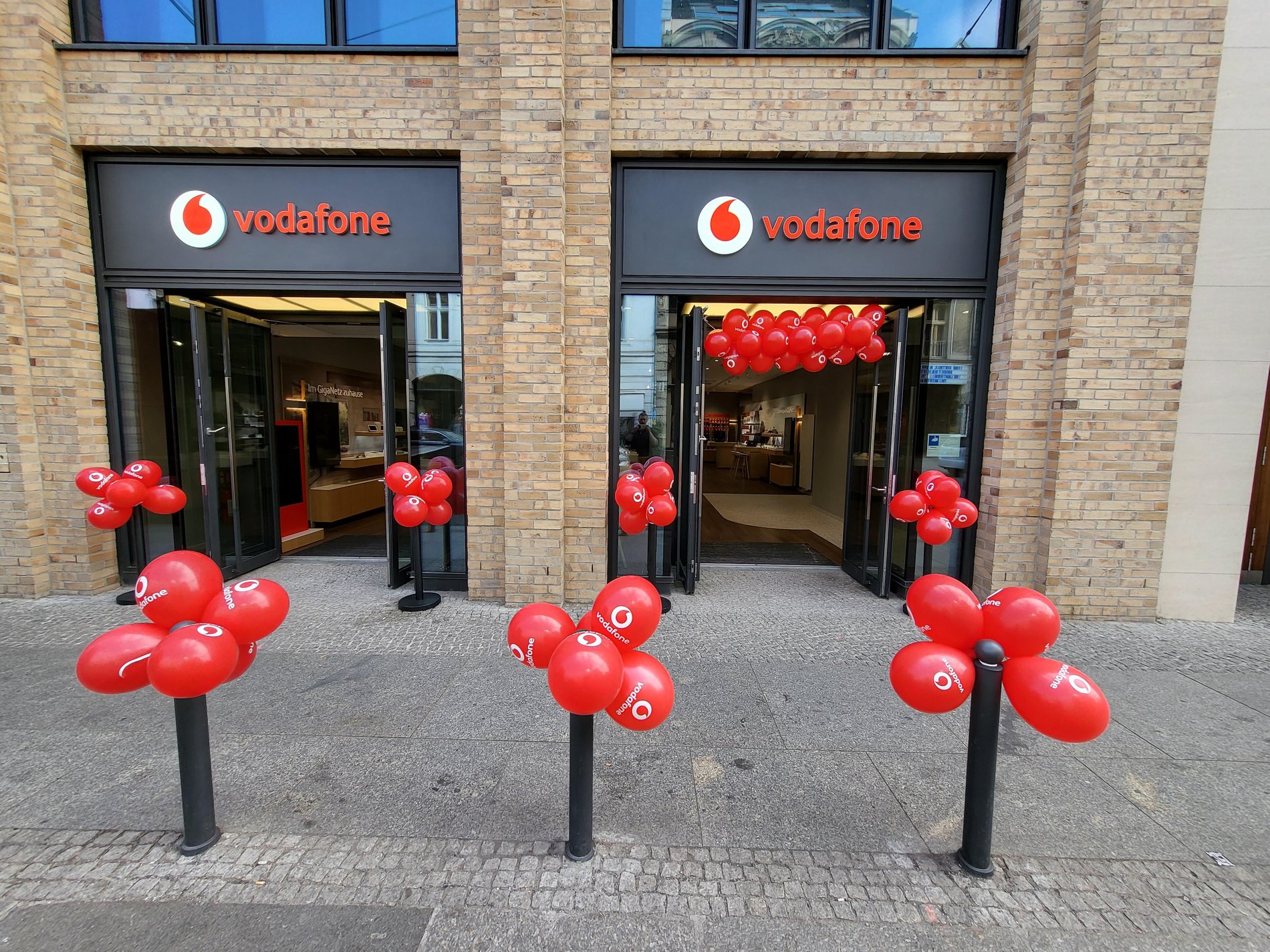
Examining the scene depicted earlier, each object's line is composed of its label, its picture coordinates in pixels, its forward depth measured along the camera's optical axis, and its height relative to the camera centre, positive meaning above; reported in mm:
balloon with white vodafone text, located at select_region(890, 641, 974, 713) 2113 -1011
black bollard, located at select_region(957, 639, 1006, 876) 2166 -1380
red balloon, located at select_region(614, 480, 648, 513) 4617 -656
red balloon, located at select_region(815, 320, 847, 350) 5289 +864
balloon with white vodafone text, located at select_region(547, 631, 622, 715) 1952 -945
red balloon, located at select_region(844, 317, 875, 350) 5227 +877
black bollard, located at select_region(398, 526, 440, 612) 5090 -1710
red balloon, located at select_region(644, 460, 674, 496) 4715 -510
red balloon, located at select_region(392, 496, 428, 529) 4707 -843
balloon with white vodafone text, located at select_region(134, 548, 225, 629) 2184 -728
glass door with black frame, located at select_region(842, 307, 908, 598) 5602 -422
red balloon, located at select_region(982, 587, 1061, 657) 2193 -811
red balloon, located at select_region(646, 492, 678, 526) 4699 -794
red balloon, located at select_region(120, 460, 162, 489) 4914 -562
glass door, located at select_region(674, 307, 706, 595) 5461 -356
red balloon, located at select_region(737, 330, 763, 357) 5551 +801
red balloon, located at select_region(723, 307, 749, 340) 5730 +1036
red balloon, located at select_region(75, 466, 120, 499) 4801 -634
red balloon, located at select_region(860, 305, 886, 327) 5438 +1104
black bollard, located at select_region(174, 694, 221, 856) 2242 -1516
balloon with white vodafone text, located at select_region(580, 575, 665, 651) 2195 -798
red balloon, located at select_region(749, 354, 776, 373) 5738 +627
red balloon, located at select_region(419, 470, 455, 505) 4785 -632
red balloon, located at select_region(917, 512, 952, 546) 4680 -921
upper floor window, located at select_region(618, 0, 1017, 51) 5082 +3756
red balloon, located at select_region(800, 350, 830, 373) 5594 +640
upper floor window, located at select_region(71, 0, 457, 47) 5109 +3722
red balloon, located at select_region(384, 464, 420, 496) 4746 -562
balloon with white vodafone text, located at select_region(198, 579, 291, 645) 2232 -832
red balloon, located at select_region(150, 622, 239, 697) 2010 -947
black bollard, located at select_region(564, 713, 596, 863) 2207 -1523
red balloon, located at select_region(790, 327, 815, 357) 5461 +824
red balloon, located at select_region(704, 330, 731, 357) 5699 +814
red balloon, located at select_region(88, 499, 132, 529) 4816 -951
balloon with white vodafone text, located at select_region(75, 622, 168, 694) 2072 -976
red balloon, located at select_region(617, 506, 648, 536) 4934 -950
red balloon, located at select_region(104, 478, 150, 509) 4754 -734
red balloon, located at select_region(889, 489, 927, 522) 4891 -753
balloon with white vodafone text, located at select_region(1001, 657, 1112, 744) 1976 -1030
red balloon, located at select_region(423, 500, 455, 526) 4941 -910
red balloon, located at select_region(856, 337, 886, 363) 5391 +725
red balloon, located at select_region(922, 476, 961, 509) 4691 -594
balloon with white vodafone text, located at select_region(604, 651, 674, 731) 2152 -1120
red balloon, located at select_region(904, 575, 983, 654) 2230 -792
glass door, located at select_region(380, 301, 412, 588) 5395 +57
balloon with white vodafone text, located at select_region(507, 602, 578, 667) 2250 -917
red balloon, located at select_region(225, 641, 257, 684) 2383 -1094
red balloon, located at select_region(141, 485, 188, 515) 4965 -823
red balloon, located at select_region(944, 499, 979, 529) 4750 -791
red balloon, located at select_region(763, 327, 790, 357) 5504 +810
